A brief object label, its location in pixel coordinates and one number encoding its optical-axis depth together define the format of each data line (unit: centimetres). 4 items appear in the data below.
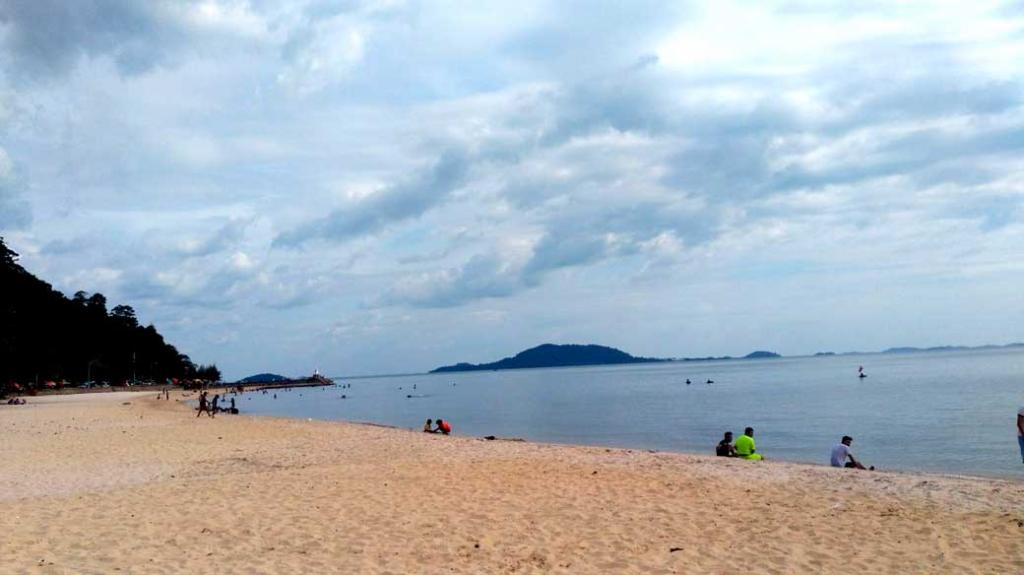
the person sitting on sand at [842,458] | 1866
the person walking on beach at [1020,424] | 1424
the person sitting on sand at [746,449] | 1969
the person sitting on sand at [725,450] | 2019
